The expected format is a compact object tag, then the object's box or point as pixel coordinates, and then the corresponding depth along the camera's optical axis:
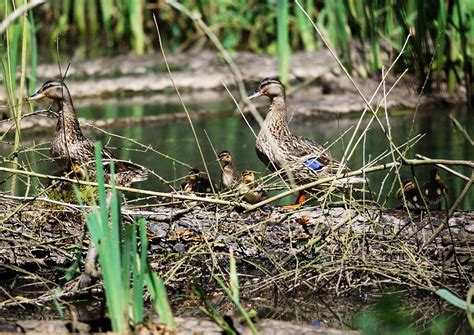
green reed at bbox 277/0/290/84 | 18.21
